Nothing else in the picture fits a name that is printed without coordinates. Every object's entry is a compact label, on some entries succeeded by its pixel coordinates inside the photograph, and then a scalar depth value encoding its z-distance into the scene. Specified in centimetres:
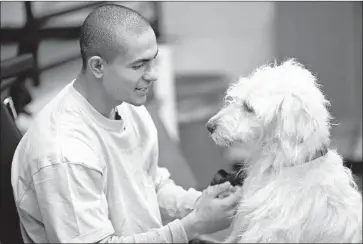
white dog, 285
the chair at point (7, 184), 304
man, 285
